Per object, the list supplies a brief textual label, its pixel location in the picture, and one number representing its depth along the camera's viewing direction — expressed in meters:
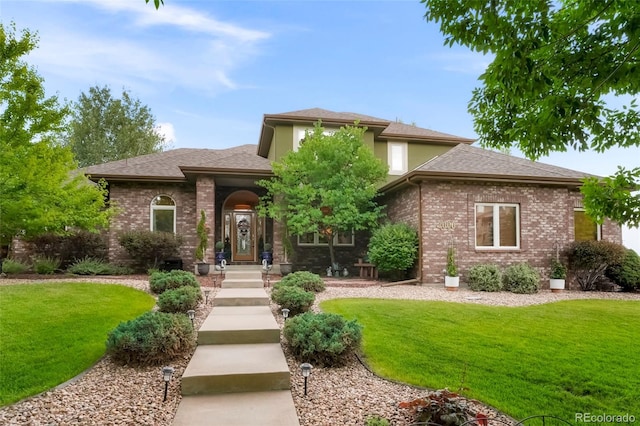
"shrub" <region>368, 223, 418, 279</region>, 11.80
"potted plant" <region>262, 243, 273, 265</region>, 14.45
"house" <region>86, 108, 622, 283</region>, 12.10
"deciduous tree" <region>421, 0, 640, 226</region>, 3.62
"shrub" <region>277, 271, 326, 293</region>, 9.20
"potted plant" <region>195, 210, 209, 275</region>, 12.38
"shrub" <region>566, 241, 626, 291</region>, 11.92
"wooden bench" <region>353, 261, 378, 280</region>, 13.45
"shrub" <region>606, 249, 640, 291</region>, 12.10
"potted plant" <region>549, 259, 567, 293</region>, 11.69
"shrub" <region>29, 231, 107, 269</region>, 13.84
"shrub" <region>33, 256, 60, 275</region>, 12.33
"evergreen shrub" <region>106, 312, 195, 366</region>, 4.68
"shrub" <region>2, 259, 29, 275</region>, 11.84
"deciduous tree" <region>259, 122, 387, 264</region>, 13.09
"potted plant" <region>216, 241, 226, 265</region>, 14.03
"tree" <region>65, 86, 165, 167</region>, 29.22
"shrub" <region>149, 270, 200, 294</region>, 8.81
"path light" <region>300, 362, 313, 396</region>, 3.99
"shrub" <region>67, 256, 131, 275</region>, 12.36
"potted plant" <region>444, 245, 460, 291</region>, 11.22
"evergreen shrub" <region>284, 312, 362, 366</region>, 4.80
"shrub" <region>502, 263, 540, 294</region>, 11.07
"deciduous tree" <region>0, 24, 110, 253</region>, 7.84
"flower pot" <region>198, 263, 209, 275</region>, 12.35
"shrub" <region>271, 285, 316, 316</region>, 7.15
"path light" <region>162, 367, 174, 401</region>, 3.79
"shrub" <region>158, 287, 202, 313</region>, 7.04
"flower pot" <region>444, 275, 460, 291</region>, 11.21
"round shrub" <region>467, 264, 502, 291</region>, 11.16
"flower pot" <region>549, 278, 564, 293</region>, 11.70
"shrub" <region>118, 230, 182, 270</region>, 12.85
